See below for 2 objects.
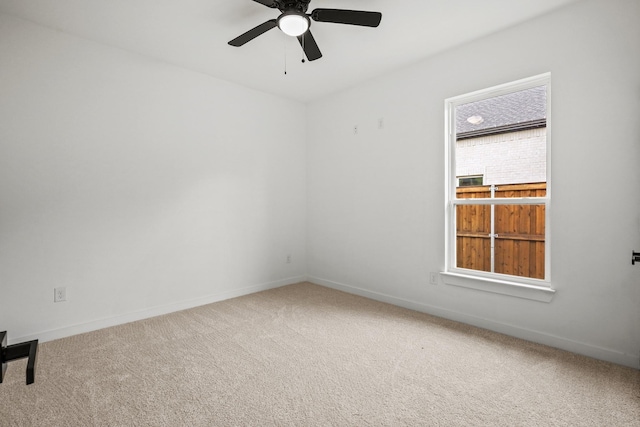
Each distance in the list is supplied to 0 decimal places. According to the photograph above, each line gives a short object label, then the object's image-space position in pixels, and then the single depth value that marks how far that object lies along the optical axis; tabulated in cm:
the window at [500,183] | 277
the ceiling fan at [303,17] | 210
